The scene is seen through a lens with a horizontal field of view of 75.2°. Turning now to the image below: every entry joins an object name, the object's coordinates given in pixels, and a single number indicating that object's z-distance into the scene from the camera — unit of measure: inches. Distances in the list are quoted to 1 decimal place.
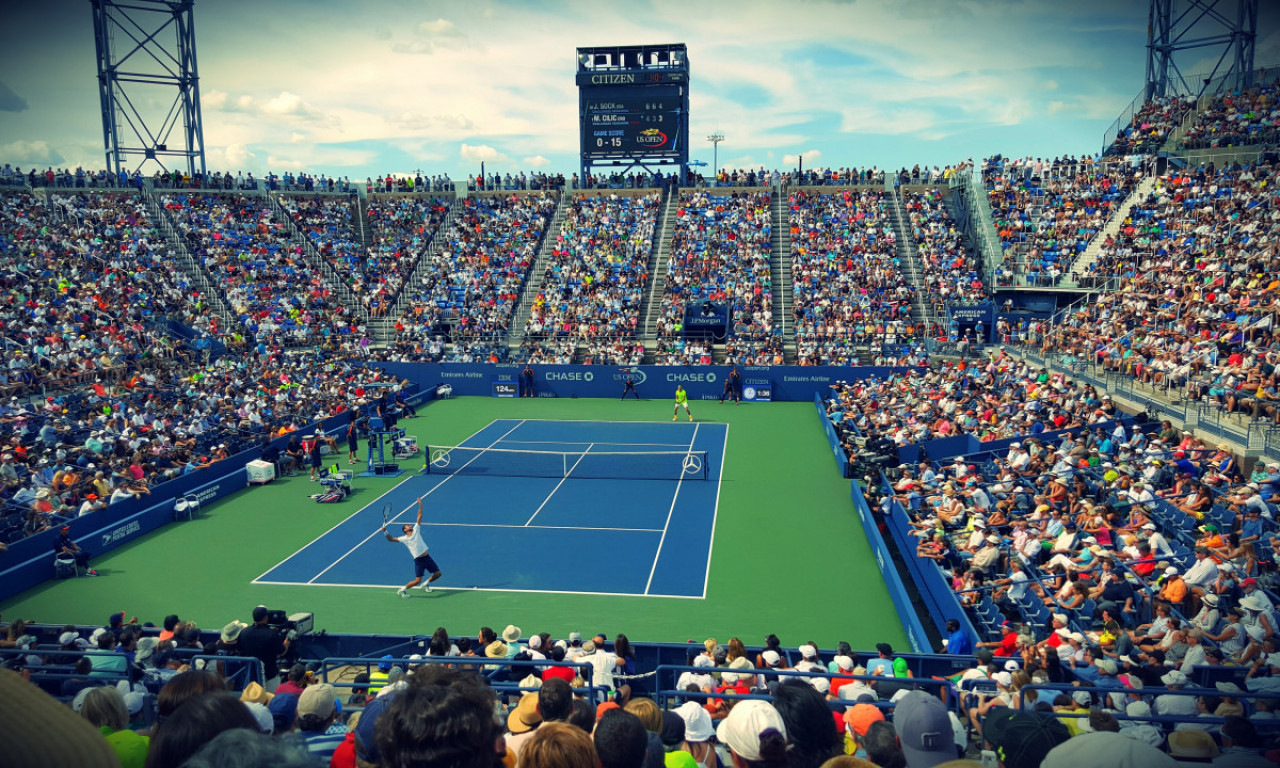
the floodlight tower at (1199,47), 1665.8
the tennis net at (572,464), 984.3
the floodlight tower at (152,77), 1796.3
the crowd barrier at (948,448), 829.8
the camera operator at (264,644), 434.0
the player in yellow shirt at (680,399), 1283.3
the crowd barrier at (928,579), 496.1
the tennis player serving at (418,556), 621.3
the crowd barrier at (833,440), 941.8
